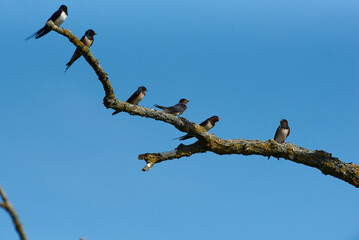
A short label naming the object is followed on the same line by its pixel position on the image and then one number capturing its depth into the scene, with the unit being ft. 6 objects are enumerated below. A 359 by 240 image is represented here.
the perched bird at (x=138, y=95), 72.49
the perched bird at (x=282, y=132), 67.51
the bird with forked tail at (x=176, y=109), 60.13
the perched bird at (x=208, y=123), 67.82
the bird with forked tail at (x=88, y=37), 72.23
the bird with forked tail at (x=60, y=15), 62.28
